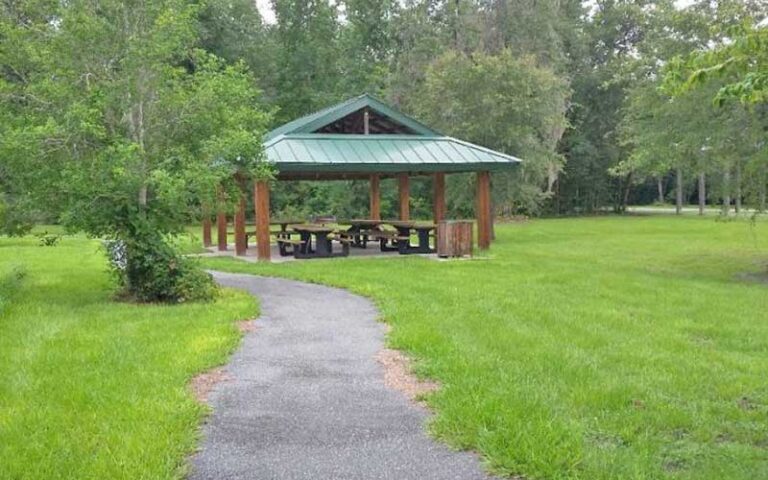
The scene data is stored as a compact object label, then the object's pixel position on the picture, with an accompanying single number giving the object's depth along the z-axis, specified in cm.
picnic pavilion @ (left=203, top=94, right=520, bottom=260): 1556
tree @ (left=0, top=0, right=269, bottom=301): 934
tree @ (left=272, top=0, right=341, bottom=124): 3972
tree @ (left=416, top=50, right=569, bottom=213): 2223
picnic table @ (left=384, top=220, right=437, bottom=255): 1695
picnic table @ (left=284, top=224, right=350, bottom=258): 1645
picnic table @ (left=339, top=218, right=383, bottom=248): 1809
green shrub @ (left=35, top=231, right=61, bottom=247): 1018
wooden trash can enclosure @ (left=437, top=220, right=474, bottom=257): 1572
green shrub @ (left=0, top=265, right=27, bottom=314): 946
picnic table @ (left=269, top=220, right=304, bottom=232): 2045
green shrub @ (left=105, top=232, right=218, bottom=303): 979
